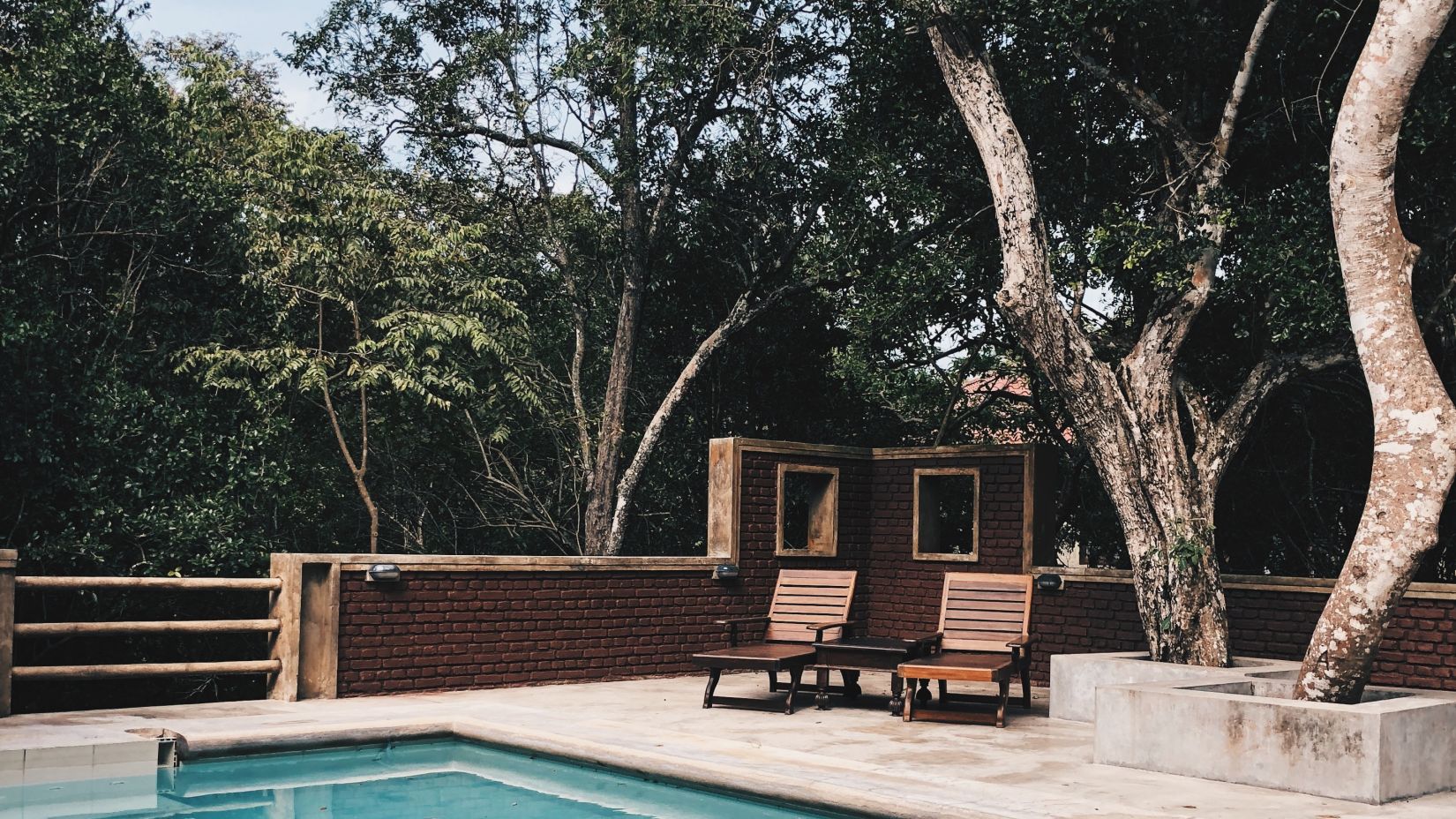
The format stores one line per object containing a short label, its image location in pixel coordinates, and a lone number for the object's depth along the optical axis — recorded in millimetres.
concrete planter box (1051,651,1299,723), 9258
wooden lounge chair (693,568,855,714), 9898
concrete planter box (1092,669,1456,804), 6680
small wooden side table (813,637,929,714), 9625
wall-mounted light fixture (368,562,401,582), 10023
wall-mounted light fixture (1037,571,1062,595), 11461
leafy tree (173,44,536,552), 13828
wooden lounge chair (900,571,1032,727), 9703
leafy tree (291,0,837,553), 16922
